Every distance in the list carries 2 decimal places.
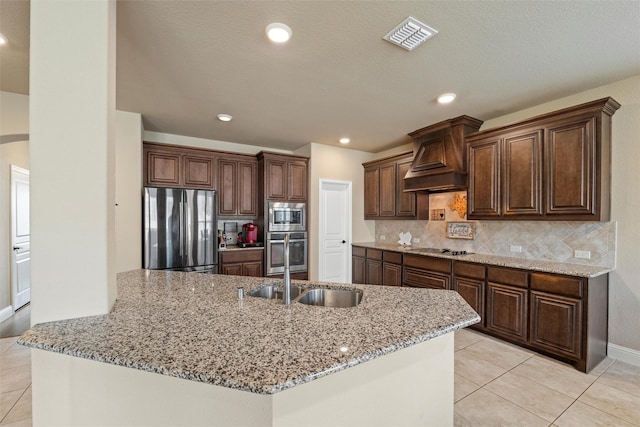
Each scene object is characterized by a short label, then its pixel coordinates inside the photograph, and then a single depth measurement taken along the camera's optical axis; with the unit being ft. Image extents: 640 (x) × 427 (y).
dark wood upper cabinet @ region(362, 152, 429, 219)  14.58
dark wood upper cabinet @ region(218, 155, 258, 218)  14.62
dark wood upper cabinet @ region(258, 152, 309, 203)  14.99
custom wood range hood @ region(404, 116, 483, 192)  11.78
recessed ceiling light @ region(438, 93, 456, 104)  9.66
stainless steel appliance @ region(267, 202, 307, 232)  14.90
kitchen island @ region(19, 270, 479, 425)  3.00
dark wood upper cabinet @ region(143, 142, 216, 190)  12.76
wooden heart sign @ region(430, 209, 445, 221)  13.96
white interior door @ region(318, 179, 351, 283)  16.30
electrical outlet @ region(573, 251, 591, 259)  9.31
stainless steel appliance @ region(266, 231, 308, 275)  14.81
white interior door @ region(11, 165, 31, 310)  12.61
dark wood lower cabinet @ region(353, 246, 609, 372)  8.09
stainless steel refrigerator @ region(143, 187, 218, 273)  11.63
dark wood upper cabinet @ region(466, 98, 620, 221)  8.46
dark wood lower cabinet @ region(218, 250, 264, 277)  13.75
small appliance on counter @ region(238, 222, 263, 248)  14.97
